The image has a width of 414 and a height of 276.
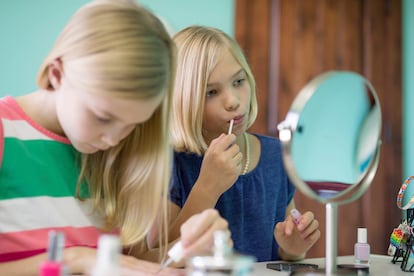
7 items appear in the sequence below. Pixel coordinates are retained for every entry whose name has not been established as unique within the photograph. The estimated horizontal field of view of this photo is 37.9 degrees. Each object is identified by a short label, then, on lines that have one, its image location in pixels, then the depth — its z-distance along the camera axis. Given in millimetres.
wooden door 2213
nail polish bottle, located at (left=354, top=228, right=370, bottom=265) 1042
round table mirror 680
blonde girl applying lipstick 1063
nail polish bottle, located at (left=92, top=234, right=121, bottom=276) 489
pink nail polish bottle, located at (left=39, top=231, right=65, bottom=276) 504
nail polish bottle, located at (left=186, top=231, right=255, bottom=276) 516
